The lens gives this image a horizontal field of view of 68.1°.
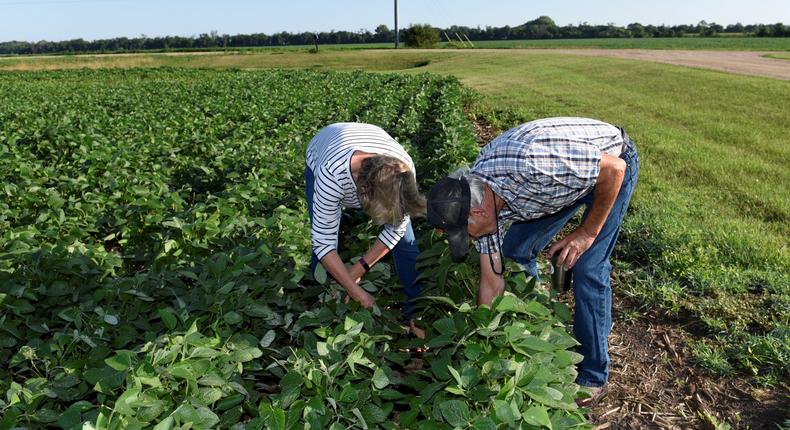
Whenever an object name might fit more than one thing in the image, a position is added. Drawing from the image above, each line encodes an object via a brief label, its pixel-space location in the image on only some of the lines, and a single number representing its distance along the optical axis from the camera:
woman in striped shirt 2.53
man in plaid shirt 2.40
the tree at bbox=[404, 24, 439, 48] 64.75
